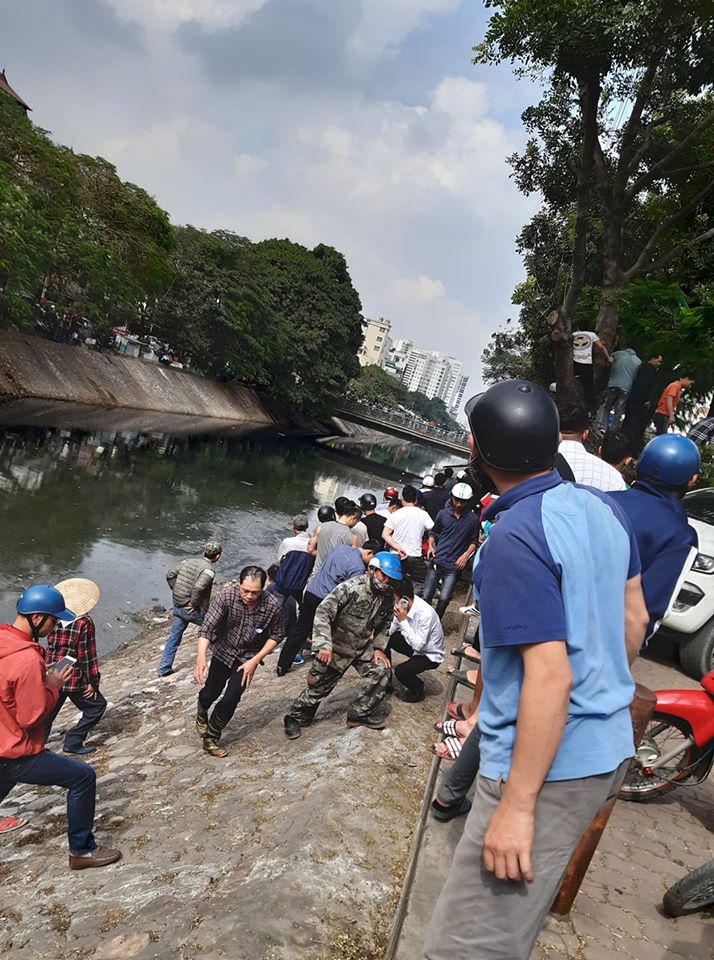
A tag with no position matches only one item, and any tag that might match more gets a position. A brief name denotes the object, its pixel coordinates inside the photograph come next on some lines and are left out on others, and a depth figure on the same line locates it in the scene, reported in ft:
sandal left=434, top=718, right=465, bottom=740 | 13.47
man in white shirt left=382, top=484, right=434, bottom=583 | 27.86
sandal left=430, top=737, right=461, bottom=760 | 13.07
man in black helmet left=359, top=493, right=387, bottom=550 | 30.19
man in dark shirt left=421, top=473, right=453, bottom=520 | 33.88
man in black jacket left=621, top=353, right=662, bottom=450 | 29.58
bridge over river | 177.17
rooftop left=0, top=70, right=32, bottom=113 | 204.15
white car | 22.90
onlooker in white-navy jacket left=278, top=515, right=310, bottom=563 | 26.04
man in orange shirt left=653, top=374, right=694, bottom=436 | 25.45
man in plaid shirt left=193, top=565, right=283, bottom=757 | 17.81
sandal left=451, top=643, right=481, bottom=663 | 19.58
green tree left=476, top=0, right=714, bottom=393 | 38.55
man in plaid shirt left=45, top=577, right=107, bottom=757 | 17.47
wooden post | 9.53
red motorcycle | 13.64
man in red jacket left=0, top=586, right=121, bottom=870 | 12.15
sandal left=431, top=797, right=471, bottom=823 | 13.16
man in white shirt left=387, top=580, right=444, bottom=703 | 19.83
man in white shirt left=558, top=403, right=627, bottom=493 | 13.29
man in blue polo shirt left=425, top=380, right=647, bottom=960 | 5.01
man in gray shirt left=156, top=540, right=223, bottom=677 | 25.96
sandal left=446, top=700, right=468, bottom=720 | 15.35
